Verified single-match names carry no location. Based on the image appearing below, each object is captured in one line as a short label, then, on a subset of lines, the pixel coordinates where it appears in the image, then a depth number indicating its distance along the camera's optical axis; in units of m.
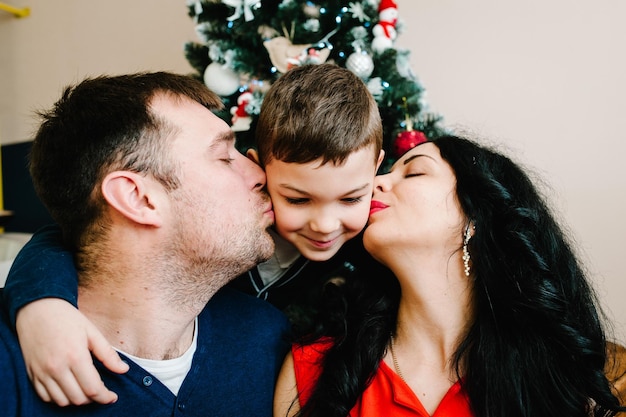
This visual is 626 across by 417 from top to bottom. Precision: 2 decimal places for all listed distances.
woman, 1.04
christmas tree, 1.48
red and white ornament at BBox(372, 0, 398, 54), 1.49
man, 1.01
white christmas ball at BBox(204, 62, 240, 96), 1.59
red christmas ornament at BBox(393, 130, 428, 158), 1.44
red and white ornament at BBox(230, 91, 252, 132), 1.53
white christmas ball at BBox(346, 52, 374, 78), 1.43
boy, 1.03
